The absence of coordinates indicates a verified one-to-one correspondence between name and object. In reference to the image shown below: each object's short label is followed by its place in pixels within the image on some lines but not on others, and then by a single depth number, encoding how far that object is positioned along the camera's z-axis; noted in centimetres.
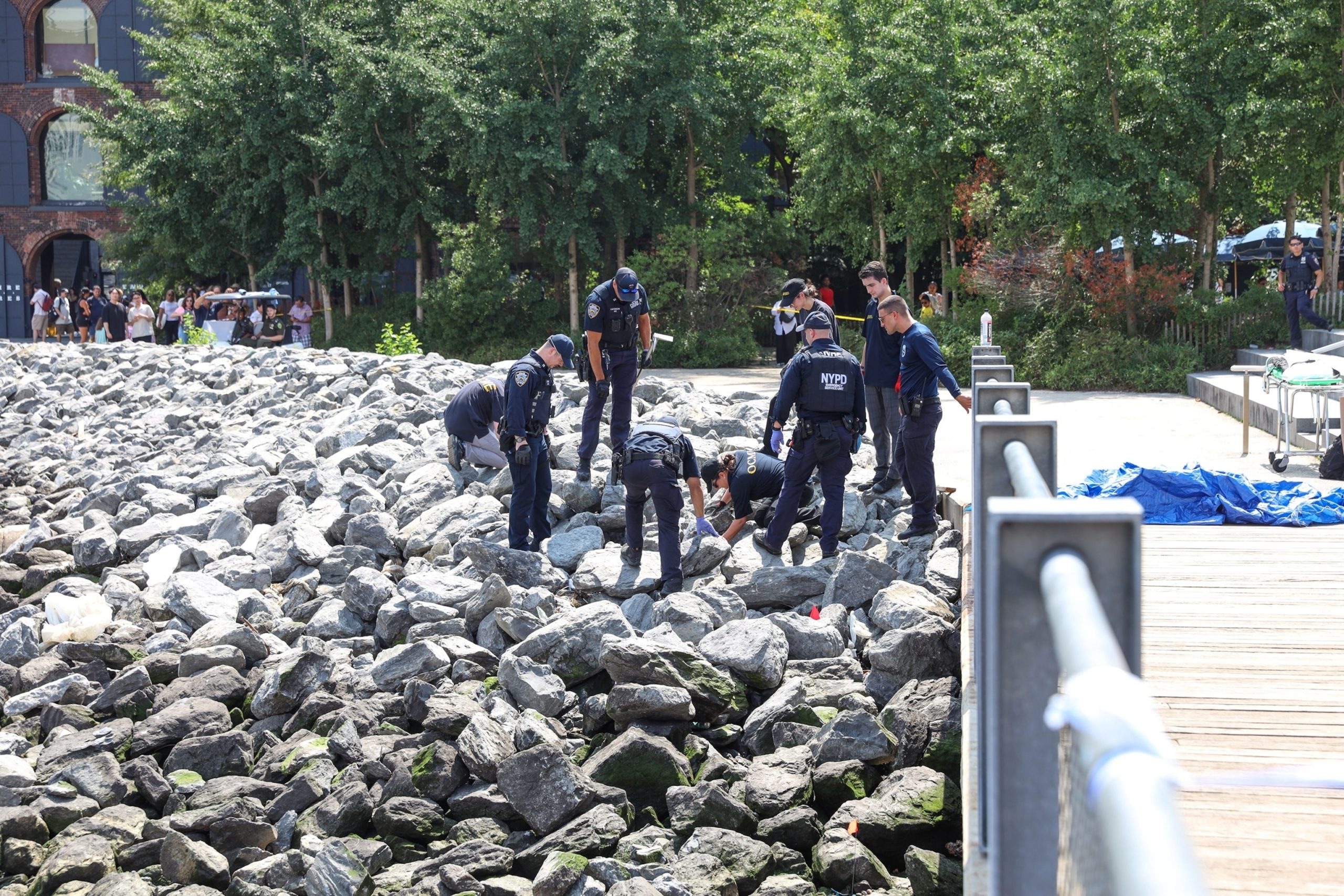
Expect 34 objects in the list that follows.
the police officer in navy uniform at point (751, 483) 1052
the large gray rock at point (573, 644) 829
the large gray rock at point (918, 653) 780
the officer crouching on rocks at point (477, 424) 1195
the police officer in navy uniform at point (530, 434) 989
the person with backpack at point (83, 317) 3272
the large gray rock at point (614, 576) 970
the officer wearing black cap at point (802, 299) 1055
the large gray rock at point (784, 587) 928
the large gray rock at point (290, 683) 842
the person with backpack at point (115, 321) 3145
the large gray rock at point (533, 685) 795
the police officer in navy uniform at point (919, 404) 945
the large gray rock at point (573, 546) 1038
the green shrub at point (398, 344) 2217
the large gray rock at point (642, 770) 693
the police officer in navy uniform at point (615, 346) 1130
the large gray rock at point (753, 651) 803
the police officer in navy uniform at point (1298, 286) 1800
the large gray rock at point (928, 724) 674
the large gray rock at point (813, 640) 847
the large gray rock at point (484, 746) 705
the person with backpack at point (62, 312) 3331
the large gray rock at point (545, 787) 665
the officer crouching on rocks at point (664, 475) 915
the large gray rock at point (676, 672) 766
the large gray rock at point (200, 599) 995
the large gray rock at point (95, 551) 1191
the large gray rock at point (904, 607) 824
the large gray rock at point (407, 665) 856
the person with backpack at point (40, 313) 3425
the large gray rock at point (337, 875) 622
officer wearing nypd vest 916
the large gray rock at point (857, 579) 898
